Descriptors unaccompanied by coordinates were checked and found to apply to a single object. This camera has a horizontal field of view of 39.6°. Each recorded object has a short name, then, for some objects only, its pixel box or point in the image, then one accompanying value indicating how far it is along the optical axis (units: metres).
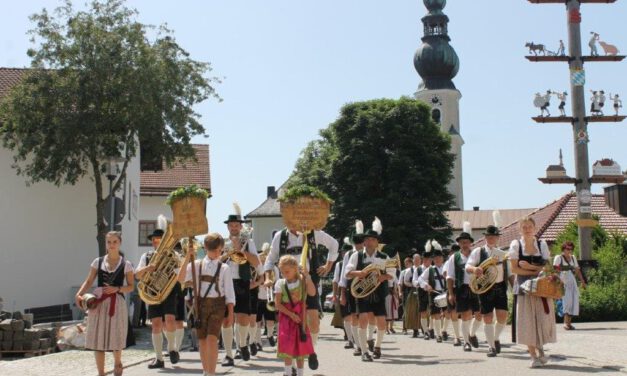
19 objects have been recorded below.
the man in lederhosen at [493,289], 13.60
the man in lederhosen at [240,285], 12.84
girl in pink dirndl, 9.90
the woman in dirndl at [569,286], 20.00
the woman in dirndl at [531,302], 11.70
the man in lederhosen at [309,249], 11.53
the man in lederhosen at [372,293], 13.45
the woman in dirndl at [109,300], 10.58
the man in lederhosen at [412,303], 21.09
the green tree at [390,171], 48.09
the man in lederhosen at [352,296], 13.88
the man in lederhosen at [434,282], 18.98
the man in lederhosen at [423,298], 19.97
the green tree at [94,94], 24.94
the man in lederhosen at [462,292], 15.24
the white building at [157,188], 44.78
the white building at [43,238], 29.83
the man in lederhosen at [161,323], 13.04
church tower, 97.75
